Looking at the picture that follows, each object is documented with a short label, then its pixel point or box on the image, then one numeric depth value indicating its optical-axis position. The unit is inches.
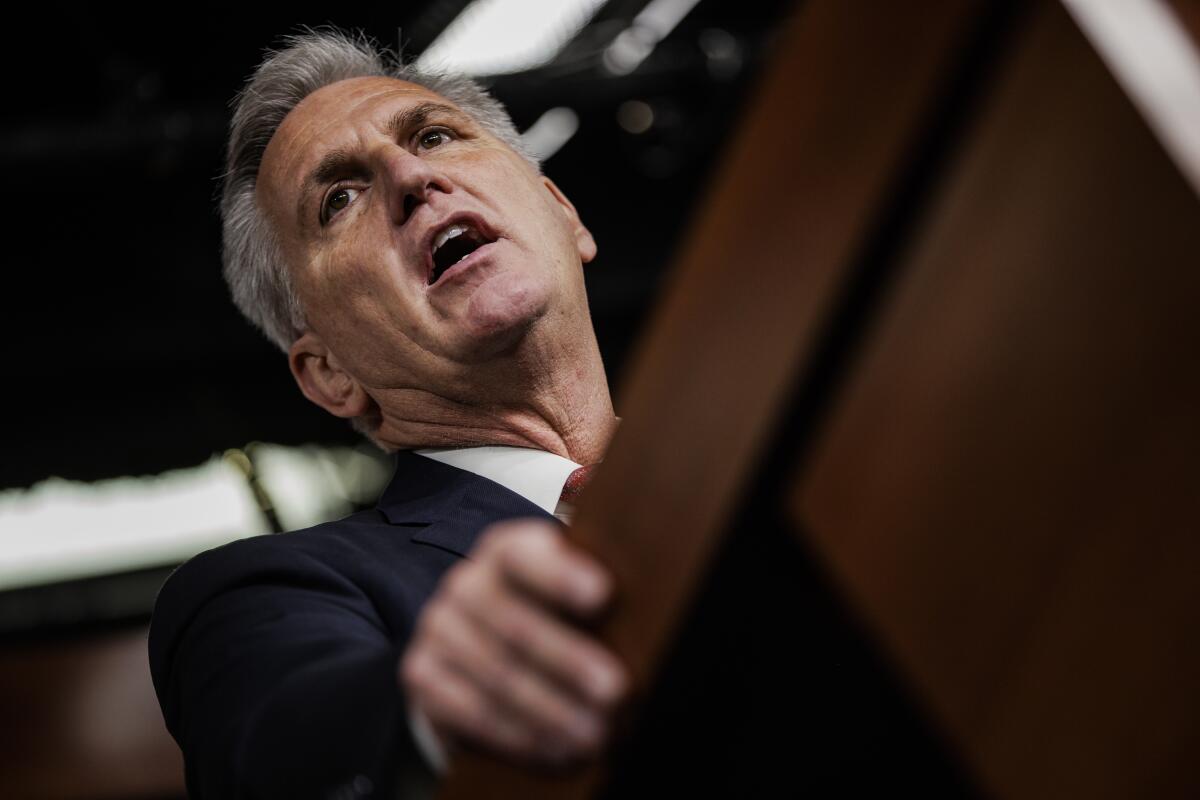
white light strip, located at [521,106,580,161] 147.2
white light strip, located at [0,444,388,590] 183.2
